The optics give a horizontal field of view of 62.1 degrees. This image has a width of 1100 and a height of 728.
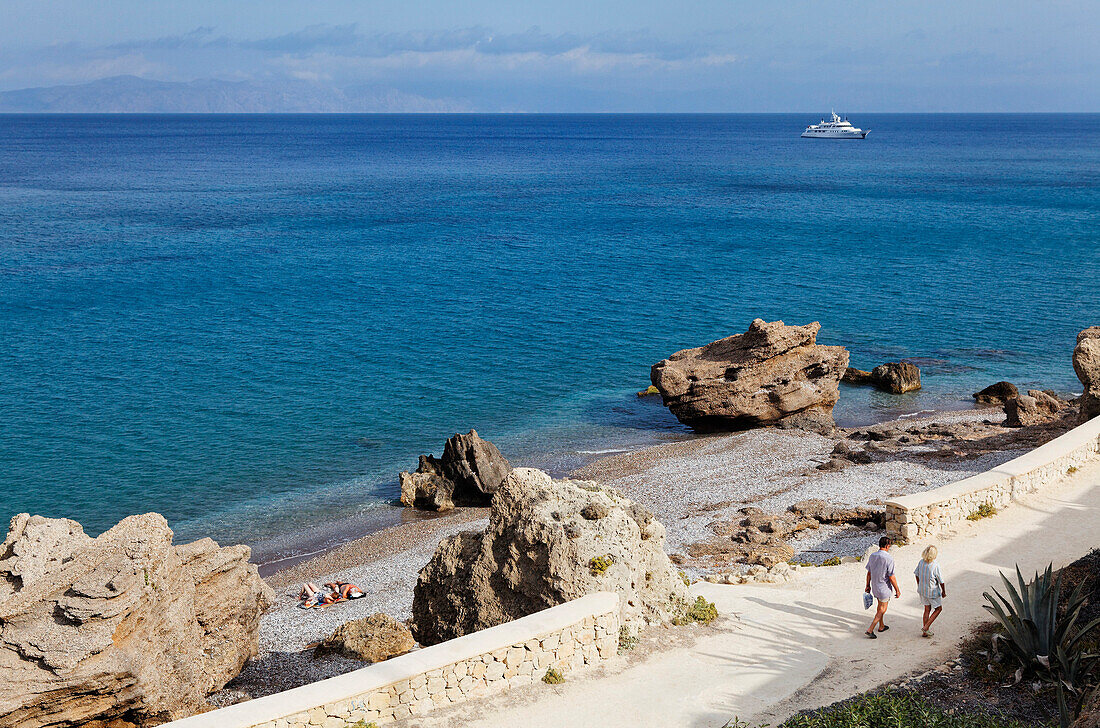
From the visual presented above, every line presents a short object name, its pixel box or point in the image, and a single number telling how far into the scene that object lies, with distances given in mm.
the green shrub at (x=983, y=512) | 16859
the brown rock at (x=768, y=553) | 18953
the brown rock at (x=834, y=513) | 21297
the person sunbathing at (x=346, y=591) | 20312
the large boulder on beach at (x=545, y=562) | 12914
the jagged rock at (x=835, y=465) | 27000
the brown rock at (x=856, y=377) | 37906
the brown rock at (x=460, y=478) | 26891
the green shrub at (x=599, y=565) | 12828
